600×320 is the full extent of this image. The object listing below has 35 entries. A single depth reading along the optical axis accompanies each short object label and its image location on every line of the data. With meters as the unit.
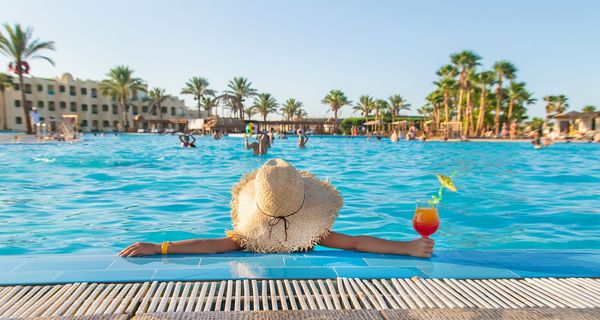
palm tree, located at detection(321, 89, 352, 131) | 66.38
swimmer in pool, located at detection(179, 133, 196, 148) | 25.49
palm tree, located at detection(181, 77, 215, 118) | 66.12
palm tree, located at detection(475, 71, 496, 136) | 42.72
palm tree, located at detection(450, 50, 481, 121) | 41.94
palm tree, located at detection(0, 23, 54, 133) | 33.88
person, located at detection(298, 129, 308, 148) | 26.55
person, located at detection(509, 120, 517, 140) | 38.39
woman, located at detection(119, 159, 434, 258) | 2.74
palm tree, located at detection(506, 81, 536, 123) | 45.97
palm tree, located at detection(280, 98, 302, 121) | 73.19
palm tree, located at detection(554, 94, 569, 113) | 53.31
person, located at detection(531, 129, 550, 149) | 24.59
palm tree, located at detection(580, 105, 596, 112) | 55.59
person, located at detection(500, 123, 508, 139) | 38.22
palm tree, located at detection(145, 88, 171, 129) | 66.94
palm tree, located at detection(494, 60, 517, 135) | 42.19
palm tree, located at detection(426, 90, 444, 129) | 48.00
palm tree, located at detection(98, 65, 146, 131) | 57.44
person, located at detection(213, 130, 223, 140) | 39.32
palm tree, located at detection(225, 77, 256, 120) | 63.34
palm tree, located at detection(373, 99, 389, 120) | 68.25
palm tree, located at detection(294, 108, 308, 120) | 74.38
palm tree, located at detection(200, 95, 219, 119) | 68.57
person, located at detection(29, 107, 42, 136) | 27.33
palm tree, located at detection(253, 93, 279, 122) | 68.50
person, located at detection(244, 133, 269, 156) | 18.97
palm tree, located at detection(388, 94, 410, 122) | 70.19
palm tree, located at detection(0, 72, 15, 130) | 45.56
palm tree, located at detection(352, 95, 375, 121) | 69.00
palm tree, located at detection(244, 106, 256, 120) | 71.26
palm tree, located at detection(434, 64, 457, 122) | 44.62
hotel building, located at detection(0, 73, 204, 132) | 54.38
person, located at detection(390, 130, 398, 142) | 36.36
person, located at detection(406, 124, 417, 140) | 38.78
